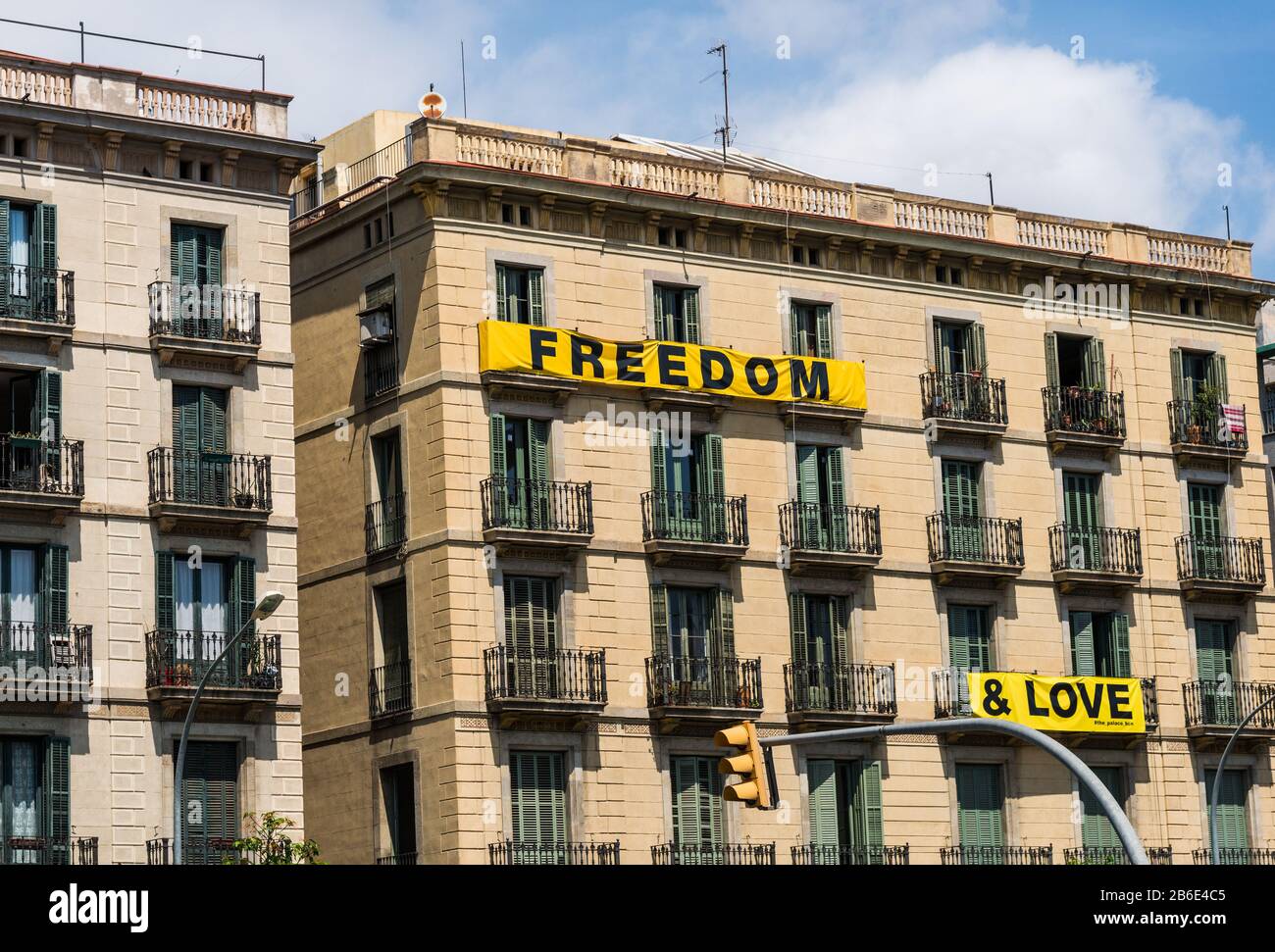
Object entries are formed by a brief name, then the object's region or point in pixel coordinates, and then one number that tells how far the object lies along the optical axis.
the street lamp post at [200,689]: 37.94
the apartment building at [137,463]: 42.78
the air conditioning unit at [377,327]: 49.62
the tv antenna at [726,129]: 58.94
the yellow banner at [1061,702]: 53.12
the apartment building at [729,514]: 48.00
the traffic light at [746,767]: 33.31
